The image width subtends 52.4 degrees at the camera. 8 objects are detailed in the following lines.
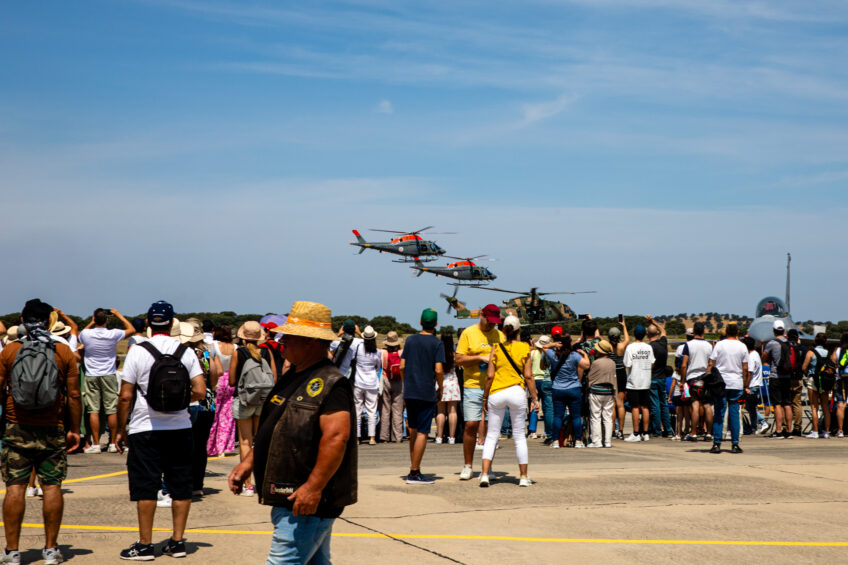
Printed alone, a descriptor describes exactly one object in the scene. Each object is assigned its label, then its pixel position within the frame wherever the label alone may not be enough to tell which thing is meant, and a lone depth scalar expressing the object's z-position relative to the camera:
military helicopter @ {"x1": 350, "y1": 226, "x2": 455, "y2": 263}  66.69
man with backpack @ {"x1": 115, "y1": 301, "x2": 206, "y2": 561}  6.38
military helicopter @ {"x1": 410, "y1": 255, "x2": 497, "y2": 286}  60.91
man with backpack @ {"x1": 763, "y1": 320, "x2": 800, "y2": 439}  15.87
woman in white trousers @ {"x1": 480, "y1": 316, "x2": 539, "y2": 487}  9.76
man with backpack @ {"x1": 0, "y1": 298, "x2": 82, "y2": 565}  6.23
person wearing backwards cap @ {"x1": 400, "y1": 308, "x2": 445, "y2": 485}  10.05
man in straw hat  4.19
